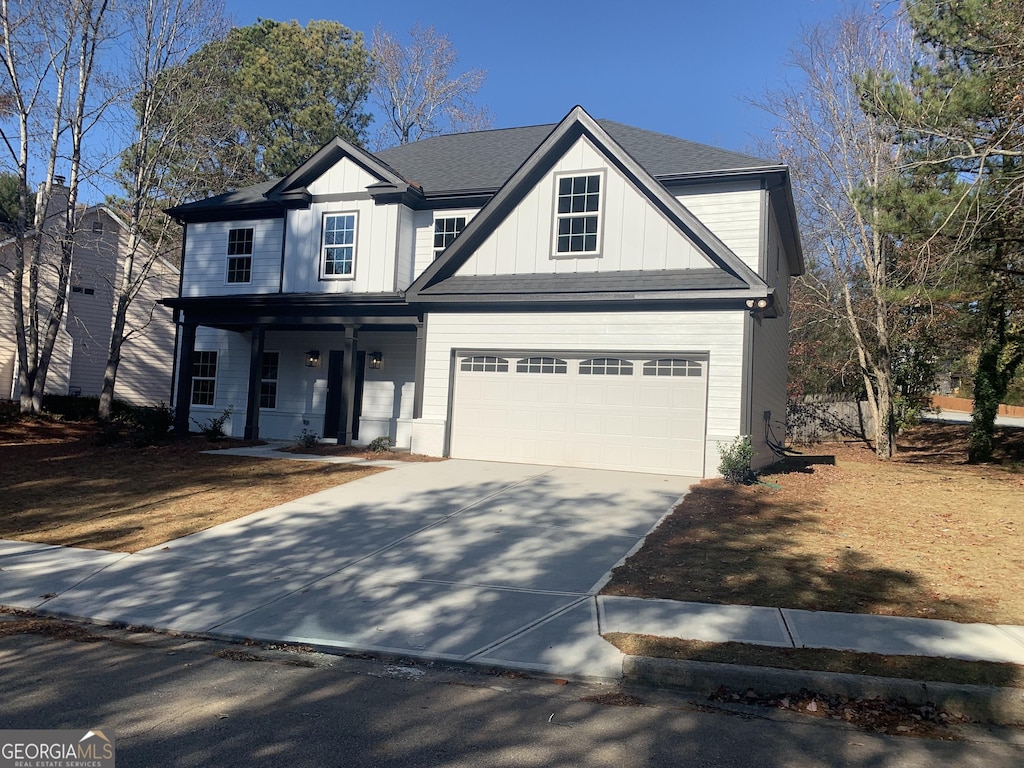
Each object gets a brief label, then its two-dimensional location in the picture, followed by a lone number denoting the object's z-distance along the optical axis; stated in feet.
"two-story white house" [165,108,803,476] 48.21
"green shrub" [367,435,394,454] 56.75
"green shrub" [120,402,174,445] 59.47
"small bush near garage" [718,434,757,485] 44.16
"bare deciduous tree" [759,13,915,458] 78.18
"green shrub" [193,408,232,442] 61.62
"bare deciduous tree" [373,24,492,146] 129.90
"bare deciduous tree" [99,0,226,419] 71.87
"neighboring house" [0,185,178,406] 89.56
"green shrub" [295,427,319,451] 58.29
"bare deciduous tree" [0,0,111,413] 66.90
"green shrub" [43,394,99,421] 77.41
